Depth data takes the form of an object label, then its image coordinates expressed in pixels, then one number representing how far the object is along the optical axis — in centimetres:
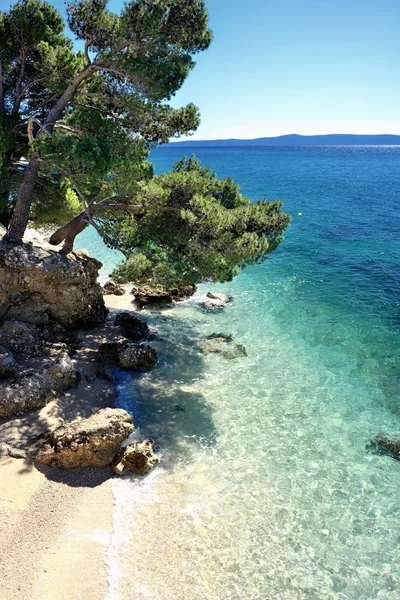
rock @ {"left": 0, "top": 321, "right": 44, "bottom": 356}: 1522
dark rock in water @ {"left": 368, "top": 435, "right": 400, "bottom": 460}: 1325
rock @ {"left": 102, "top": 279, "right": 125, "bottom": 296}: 2477
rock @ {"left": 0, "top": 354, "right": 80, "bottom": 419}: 1272
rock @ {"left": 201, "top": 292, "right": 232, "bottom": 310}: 2420
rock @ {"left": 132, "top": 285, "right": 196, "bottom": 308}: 2370
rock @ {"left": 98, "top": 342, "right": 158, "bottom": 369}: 1677
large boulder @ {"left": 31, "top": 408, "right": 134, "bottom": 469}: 1139
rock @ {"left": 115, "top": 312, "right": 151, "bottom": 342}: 1928
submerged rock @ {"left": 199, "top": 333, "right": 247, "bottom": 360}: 1880
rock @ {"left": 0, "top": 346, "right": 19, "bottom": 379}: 1337
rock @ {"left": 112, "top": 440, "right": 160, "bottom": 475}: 1170
